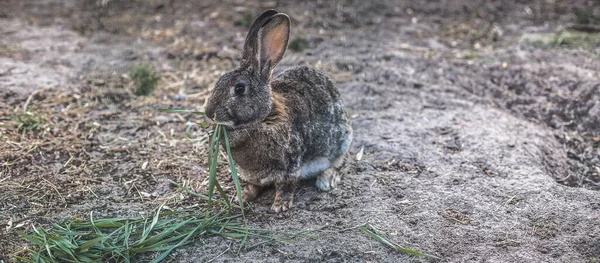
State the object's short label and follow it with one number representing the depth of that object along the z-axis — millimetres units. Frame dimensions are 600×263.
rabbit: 3828
